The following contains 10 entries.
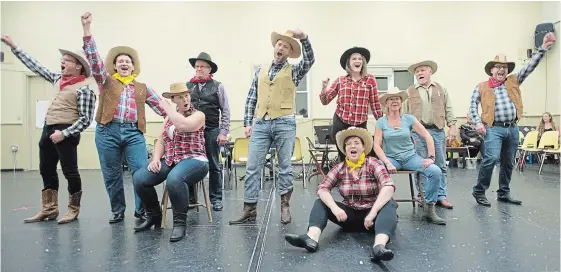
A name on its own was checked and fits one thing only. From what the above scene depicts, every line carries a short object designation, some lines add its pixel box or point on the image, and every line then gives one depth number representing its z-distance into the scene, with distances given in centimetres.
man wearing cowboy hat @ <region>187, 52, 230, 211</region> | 351
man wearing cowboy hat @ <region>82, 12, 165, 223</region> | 287
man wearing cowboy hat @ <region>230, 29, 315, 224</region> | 288
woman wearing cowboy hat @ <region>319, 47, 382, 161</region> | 299
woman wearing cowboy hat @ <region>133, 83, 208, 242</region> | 257
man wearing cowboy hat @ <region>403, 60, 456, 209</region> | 355
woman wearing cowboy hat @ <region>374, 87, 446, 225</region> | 315
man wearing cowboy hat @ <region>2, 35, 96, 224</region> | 295
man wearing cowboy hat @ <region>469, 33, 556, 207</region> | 358
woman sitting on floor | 236
